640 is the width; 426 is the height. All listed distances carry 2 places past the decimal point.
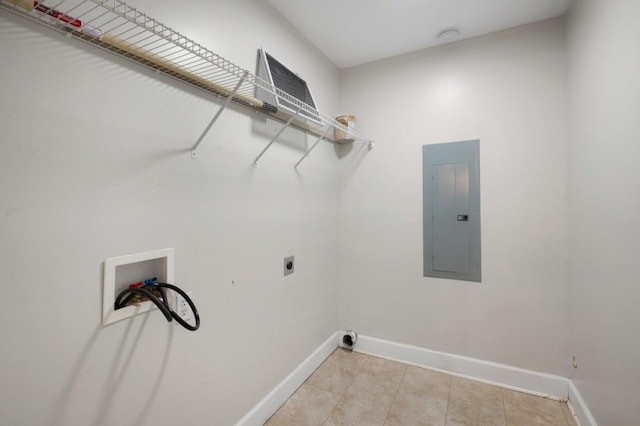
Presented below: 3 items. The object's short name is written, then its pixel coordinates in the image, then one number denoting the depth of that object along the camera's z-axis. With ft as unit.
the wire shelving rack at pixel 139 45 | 2.67
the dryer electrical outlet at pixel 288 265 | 6.41
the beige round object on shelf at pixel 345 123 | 7.81
